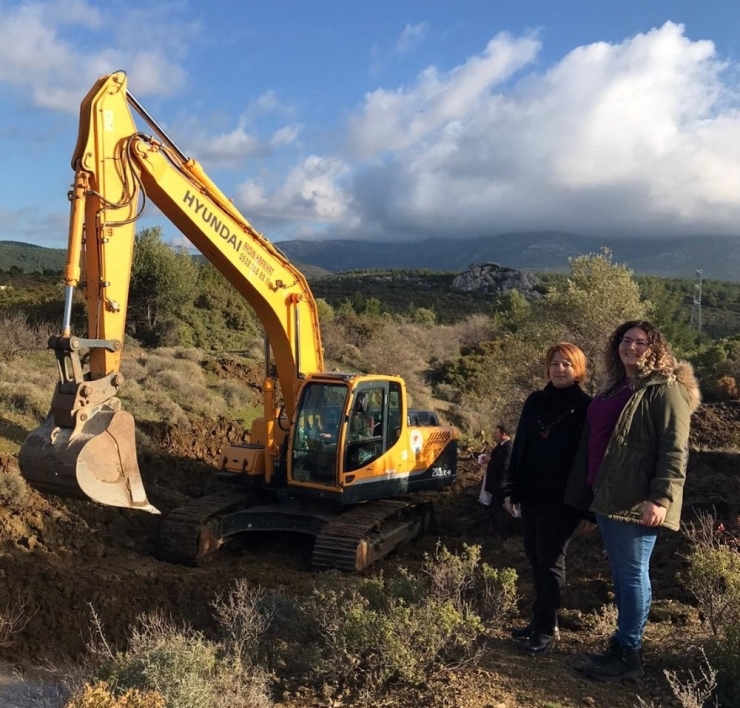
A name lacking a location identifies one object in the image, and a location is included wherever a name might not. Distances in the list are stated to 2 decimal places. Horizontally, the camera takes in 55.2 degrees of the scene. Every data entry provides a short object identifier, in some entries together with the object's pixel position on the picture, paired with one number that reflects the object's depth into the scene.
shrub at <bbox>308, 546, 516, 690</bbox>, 3.87
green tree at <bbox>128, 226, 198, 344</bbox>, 23.41
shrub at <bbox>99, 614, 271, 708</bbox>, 3.37
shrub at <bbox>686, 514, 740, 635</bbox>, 4.33
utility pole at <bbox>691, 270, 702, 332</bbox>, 45.59
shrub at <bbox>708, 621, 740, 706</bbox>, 3.72
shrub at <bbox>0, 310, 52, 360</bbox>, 17.08
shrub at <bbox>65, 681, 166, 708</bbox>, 2.91
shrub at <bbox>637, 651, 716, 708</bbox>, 3.31
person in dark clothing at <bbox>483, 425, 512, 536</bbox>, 8.59
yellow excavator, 5.20
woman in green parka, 3.82
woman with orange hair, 4.44
